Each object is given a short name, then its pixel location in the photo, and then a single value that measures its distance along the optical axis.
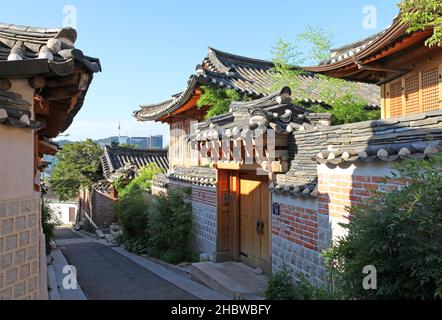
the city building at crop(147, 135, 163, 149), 106.62
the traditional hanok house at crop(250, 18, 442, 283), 4.38
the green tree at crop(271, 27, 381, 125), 11.05
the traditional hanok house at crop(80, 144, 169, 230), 21.98
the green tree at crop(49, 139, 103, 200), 29.69
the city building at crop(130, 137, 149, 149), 114.03
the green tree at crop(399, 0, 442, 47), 5.14
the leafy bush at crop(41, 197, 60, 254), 13.33
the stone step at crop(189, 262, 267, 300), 7.32
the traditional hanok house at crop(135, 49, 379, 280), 7.75
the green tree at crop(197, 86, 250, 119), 12.10
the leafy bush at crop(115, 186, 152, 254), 14.68
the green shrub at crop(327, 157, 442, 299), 2.79
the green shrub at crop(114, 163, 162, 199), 17.42
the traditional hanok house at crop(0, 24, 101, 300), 3.46
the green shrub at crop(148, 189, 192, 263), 11.64
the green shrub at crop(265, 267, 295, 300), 5.77
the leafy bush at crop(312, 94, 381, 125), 10.95
